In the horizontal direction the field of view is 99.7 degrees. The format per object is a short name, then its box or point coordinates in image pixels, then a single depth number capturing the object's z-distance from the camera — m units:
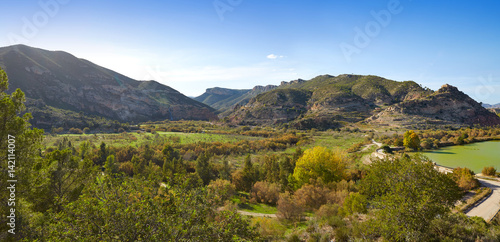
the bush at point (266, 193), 35.62
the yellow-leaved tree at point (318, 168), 36.75
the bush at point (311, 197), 29.11
